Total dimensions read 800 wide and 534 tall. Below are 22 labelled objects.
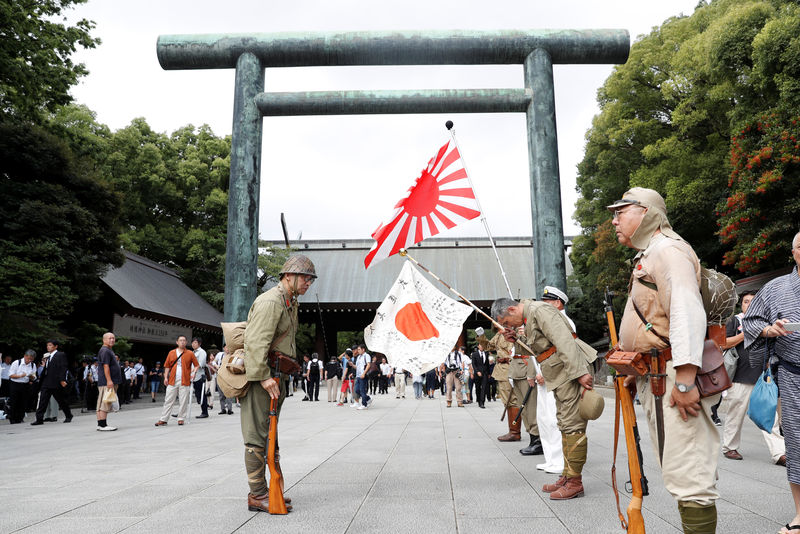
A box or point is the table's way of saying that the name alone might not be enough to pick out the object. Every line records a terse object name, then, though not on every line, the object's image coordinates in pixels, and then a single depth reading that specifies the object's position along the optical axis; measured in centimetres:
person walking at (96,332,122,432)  973
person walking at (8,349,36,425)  1155
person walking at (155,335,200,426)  1083
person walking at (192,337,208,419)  1252
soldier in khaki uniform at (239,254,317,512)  391
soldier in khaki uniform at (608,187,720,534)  242
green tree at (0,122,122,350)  1350
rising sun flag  721
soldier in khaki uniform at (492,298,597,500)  429
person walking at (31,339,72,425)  1117
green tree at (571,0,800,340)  1446
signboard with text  2000
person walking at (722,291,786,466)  536
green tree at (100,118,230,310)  2834
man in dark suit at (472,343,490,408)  1527
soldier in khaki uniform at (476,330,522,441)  784
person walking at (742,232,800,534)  323
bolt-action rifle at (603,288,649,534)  265
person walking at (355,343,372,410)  1472
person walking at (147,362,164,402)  2216
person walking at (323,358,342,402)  1761
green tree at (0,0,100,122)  1395
